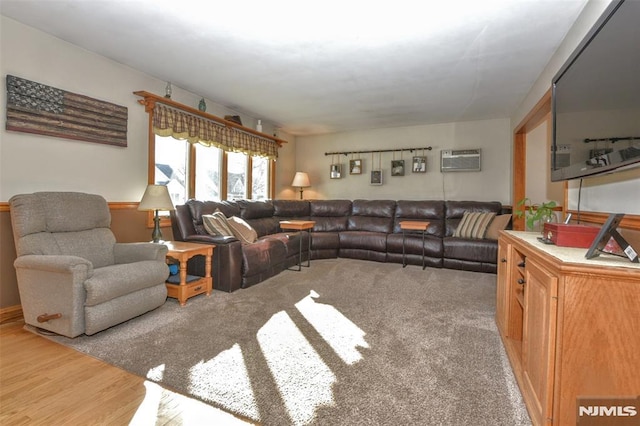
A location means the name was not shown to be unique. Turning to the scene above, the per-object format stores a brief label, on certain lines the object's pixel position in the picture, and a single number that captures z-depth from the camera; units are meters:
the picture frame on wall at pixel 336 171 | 6.06
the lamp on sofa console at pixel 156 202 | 2.92
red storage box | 1.36
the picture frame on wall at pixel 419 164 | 5.38
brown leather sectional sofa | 3.18
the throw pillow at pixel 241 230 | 3.51
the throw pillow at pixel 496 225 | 4.09
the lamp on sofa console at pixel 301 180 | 5.86
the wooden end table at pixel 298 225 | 3.99
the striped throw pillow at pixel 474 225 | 4.21
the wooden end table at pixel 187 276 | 2.67
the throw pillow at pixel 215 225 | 3.35
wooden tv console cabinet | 0.96
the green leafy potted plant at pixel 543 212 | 2.06
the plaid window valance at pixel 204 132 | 3.41
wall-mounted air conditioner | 5.07
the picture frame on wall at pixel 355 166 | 5.89
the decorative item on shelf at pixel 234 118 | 4.39
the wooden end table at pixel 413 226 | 3.97
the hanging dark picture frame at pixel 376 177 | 5.74
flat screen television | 1.18
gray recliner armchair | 1.97
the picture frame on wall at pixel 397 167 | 5.55
